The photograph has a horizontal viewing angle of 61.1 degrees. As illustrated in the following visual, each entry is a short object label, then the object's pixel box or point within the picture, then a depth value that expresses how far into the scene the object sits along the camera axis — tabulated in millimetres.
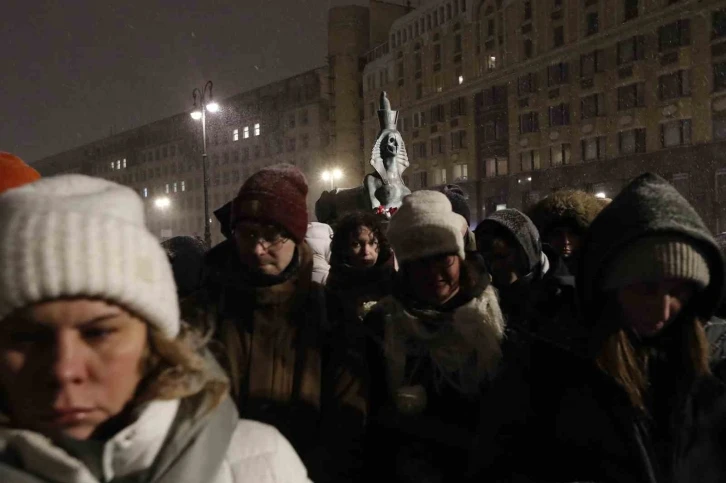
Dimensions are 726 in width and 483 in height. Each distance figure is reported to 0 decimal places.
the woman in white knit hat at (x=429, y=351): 2631
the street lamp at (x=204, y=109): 20578
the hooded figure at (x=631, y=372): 1970
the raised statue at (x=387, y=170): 7164
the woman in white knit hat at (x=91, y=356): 1410
